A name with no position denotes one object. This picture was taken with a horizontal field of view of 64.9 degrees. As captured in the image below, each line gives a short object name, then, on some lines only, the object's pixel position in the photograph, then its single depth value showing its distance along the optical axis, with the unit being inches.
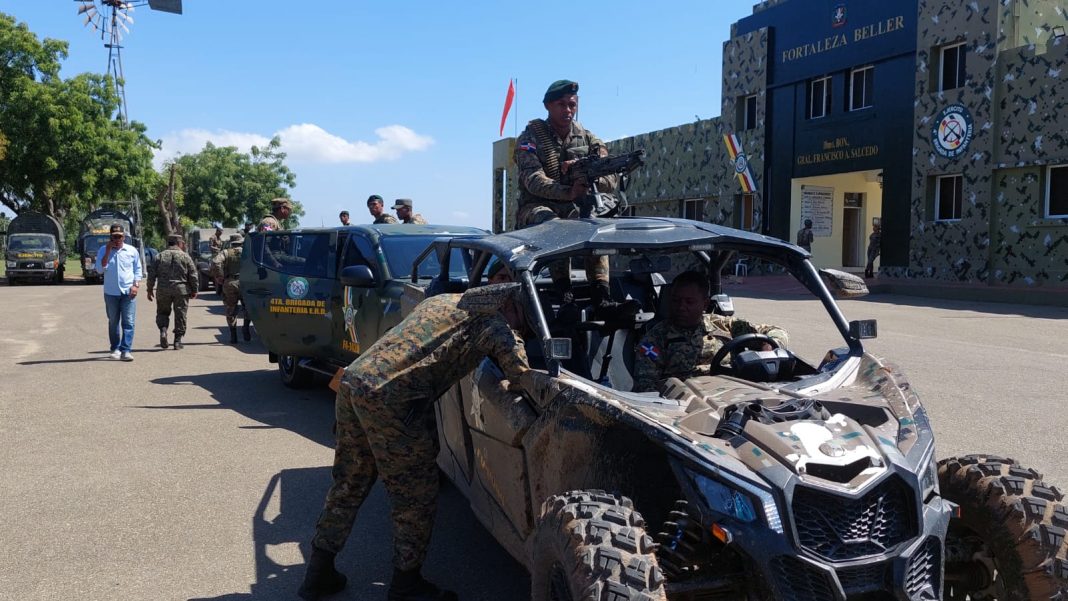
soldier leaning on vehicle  139.0
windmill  1571.1
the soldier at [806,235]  917.2
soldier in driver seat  151.4
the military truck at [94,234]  1255.5
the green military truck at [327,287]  281.4
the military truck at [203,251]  1016.2
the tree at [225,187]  2146.9
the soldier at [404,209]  456.4
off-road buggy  96.0
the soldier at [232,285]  498.3
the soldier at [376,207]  466.0
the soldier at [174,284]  471.8
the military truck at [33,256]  1202.0
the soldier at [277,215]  448.1
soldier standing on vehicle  203.9
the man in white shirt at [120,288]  435.8
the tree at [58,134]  1316.4
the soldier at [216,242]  804.9
